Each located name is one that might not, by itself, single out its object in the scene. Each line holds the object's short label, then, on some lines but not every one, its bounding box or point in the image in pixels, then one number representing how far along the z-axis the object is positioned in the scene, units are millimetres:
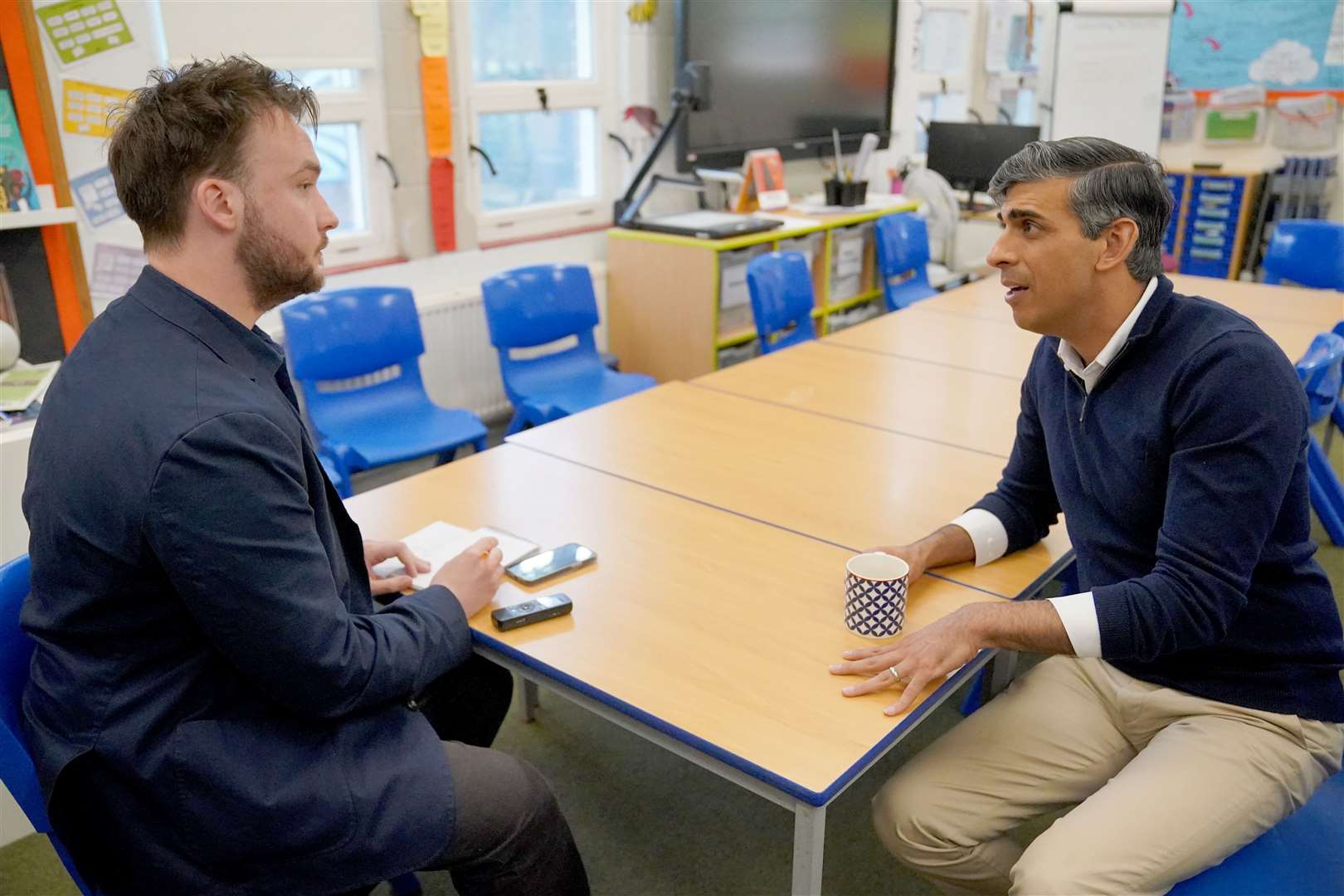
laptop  4109
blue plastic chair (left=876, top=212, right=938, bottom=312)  4582
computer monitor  5469
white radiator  3908
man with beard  1125
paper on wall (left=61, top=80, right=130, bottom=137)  2799
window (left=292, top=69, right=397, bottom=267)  3539
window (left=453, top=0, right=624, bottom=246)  3998
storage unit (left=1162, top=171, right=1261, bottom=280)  6082
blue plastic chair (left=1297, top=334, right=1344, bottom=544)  2467
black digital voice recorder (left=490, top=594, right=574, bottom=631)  1518
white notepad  1706
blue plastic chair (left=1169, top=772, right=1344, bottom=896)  1334
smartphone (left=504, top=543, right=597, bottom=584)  1664
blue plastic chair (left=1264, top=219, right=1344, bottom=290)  4027
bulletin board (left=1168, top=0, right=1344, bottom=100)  5840
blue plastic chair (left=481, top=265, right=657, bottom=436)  3424
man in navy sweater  1381
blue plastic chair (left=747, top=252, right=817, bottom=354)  3557
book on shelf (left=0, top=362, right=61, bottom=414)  2383
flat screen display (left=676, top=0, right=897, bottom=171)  4555
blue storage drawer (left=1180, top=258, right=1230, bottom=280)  6195
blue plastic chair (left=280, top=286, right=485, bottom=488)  2992
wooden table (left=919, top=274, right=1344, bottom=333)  3459
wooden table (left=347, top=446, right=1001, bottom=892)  1282
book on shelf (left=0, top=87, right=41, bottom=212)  2613
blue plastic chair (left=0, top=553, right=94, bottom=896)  1199
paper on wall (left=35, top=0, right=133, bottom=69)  2727
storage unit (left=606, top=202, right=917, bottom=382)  4117
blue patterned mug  1452
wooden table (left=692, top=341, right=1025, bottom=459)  2432
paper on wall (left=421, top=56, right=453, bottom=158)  3719
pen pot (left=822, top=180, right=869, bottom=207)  4859
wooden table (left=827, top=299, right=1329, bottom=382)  3004
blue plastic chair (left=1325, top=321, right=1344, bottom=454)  3145
